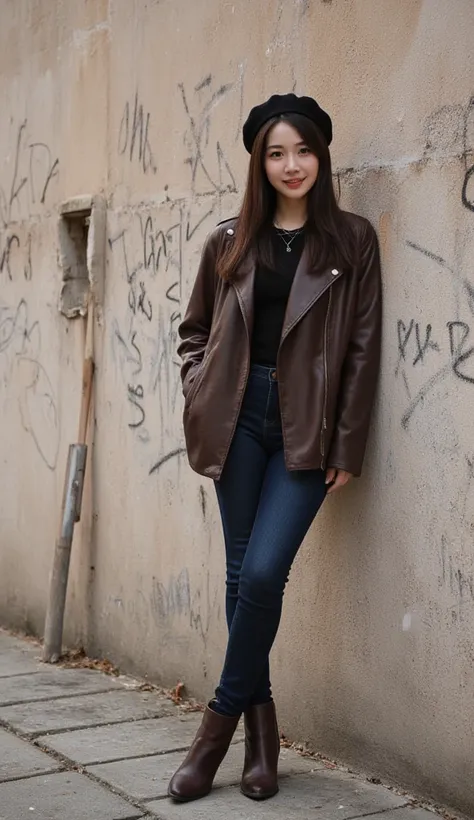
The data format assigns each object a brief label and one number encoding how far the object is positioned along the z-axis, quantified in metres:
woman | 4.13
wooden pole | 6.05
